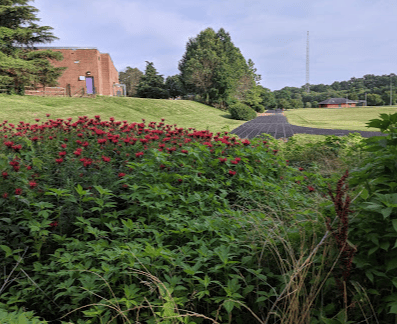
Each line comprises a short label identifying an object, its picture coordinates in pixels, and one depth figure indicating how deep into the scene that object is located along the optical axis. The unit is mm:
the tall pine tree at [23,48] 21359
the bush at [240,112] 27438
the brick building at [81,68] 31391
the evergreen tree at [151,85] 41938
